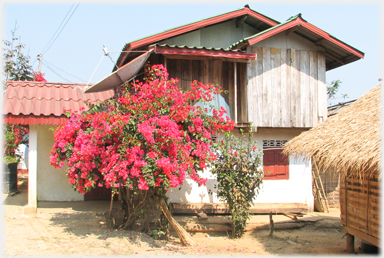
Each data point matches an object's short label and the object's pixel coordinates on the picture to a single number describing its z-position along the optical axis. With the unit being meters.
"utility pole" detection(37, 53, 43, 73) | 18.12
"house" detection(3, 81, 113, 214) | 8.48
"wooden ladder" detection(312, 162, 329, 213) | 10.80
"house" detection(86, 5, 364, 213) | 9.71
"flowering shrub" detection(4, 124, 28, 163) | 12.22
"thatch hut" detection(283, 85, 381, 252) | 5.36
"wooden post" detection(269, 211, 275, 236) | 8.18
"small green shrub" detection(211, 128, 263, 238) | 7.81
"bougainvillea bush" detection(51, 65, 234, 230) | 6.11
